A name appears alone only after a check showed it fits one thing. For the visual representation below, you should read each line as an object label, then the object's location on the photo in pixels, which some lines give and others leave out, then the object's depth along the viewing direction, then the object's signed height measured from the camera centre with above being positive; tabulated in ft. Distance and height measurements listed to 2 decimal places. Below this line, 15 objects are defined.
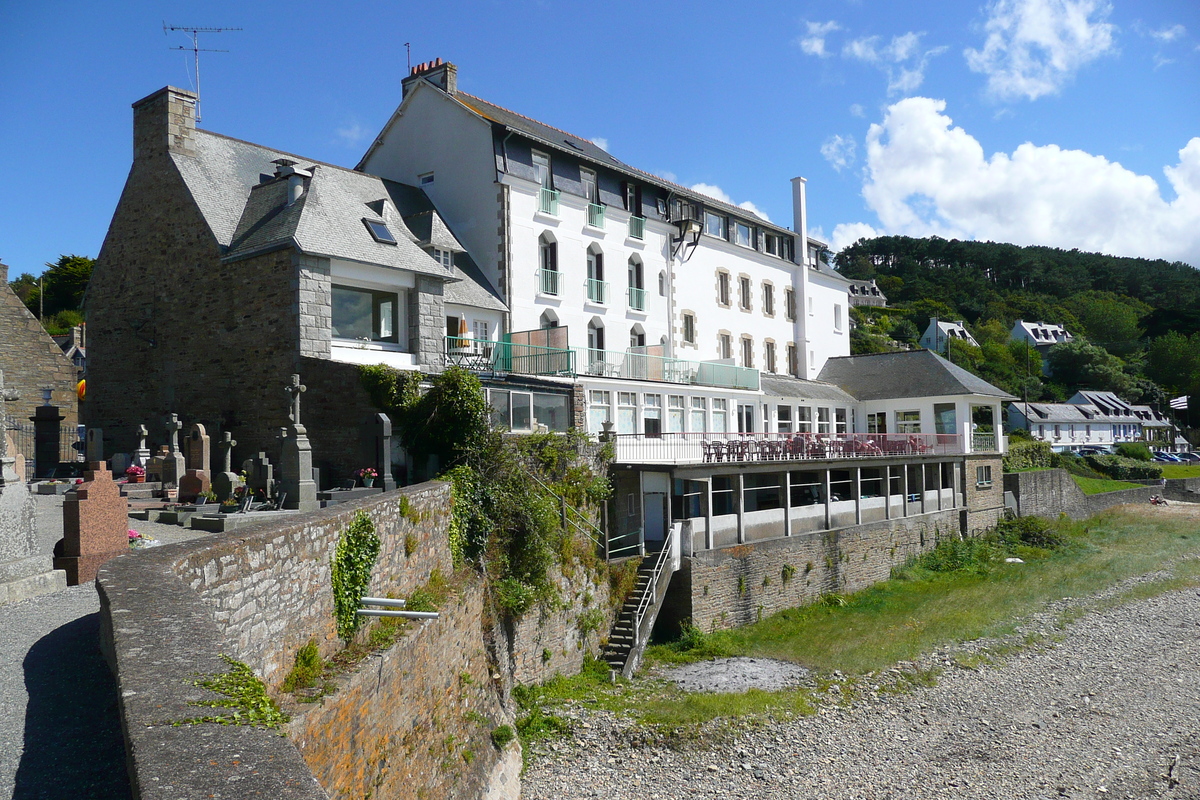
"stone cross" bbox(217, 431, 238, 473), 61.22 -0.80
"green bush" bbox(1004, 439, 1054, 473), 138.82 -6.09
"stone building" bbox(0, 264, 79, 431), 94.48 +9.43
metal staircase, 58.34 -13.26
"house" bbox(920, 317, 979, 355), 300.67 +31.70
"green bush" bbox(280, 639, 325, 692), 23.05 -6.53
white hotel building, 71.26 +10.62
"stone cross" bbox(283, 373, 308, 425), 50.61 +2.66
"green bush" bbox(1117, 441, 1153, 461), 186.09 -7.53
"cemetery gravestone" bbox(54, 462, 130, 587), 31.78 -3.21
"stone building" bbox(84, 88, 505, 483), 62.80 +12.00
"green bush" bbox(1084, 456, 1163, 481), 164.51 -9.95
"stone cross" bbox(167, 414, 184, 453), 61.26 +0.90
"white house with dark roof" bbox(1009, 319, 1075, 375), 315.17 +32.13
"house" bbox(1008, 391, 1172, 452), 215.31 -1.11
